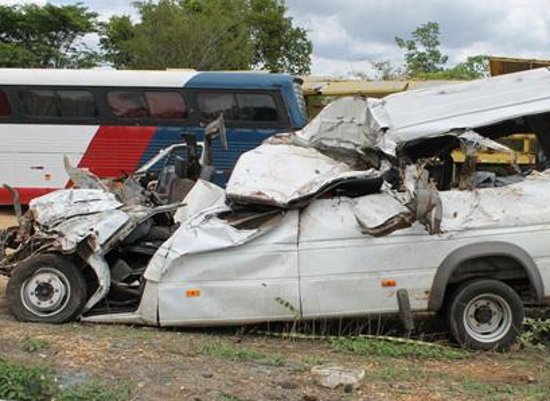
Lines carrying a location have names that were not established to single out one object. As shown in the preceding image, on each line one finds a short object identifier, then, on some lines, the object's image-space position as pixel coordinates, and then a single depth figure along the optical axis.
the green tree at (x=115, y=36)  37.41
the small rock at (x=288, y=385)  4.86
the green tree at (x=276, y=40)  41.69
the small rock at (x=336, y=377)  4.87
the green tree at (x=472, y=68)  31.69
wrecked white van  6.18
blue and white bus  14.66
